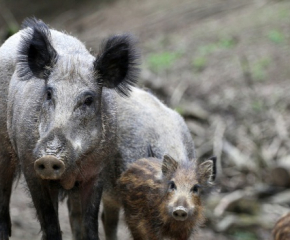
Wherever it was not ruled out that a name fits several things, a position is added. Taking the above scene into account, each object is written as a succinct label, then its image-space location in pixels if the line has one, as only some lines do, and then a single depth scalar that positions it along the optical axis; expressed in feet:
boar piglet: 49.44
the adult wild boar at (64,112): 45.60
